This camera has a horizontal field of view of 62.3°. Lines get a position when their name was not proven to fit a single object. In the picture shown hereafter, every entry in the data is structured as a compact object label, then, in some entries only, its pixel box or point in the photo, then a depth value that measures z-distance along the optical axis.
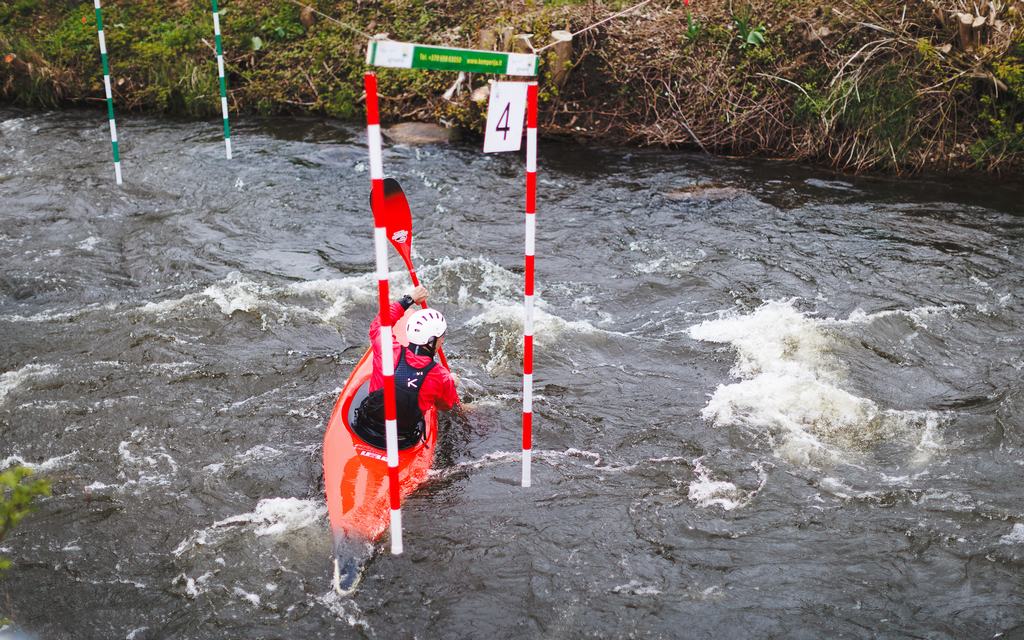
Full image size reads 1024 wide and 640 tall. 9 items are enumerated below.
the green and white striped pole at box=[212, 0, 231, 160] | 8.79
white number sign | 3.66
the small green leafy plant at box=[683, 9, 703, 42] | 9.32
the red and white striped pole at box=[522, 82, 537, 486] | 3.75
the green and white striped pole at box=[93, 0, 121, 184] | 8.18
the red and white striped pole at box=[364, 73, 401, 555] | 3.08
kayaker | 4.30
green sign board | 2.94
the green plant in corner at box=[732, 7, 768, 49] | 9.05
